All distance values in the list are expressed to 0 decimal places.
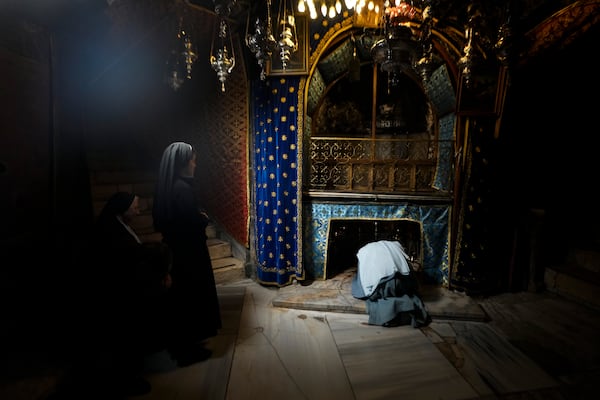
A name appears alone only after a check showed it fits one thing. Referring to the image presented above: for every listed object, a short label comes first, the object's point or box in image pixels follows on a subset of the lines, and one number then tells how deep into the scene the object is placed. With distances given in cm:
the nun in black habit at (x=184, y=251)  294
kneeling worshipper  379
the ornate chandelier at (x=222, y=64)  308
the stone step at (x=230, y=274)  497
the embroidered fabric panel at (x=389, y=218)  465
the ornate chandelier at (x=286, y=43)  280
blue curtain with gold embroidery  451
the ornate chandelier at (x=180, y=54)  307
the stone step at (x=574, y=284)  421
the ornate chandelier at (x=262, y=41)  279
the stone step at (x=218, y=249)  527
